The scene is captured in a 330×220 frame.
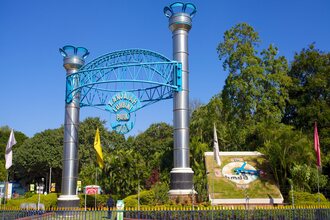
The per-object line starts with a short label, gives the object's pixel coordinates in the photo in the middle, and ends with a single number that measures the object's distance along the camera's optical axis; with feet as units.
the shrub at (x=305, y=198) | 71.36
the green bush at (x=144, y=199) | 77.30
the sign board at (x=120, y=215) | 49.57
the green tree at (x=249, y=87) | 110.11
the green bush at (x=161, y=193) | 78.89
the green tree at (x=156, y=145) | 116.26
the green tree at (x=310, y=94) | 105.70
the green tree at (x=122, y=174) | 104.22
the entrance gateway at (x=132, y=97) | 71.87
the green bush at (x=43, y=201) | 86.33
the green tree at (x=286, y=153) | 80.43
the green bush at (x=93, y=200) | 89.85
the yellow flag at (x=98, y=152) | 66.54
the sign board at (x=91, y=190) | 86.33
